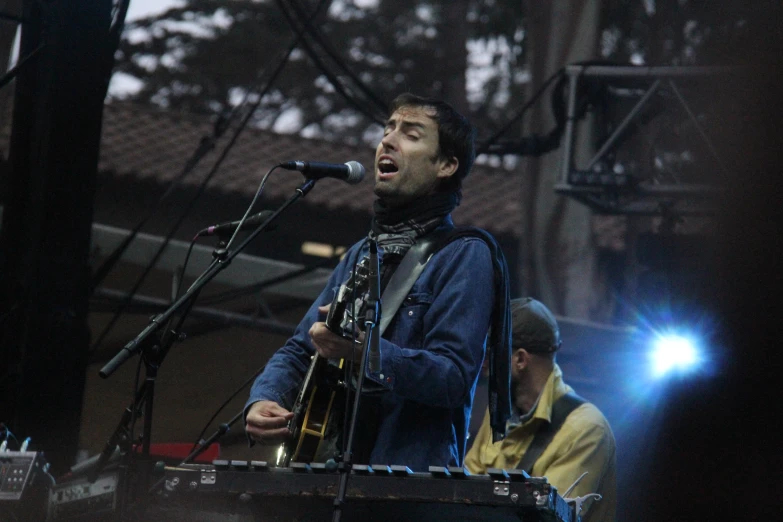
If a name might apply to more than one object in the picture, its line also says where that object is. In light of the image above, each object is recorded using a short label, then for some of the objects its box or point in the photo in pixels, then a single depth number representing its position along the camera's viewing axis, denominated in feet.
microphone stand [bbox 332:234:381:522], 21.48
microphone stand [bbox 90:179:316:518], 24.38
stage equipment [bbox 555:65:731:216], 51.06
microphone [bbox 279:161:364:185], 25.81
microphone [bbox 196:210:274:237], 25.95
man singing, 23.82
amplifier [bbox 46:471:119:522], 25.26
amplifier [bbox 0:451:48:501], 27.68
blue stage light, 50.42
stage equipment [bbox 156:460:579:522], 19.48
